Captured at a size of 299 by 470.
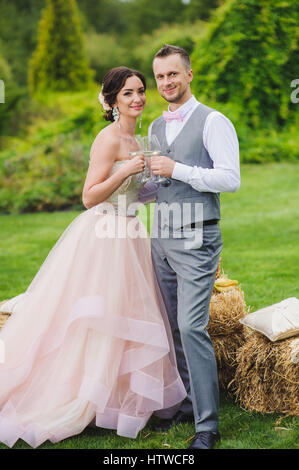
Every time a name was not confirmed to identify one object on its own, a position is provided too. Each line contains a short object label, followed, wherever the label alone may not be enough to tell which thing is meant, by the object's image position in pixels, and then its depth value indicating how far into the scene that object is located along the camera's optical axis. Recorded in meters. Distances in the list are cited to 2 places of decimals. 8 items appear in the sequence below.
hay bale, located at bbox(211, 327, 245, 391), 3.87
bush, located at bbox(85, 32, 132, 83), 27.56
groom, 3.08
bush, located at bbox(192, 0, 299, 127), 13.02
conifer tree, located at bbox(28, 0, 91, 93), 21.08
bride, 3.32
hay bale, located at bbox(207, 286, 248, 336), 3.82
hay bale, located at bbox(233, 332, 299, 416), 3.52
